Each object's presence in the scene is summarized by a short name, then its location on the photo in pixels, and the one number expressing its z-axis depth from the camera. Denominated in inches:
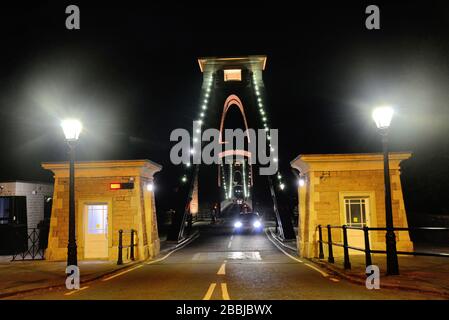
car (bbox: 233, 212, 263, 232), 1290.6
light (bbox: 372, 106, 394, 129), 382.3
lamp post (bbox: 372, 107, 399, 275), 364.2
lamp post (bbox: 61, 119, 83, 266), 414.0
